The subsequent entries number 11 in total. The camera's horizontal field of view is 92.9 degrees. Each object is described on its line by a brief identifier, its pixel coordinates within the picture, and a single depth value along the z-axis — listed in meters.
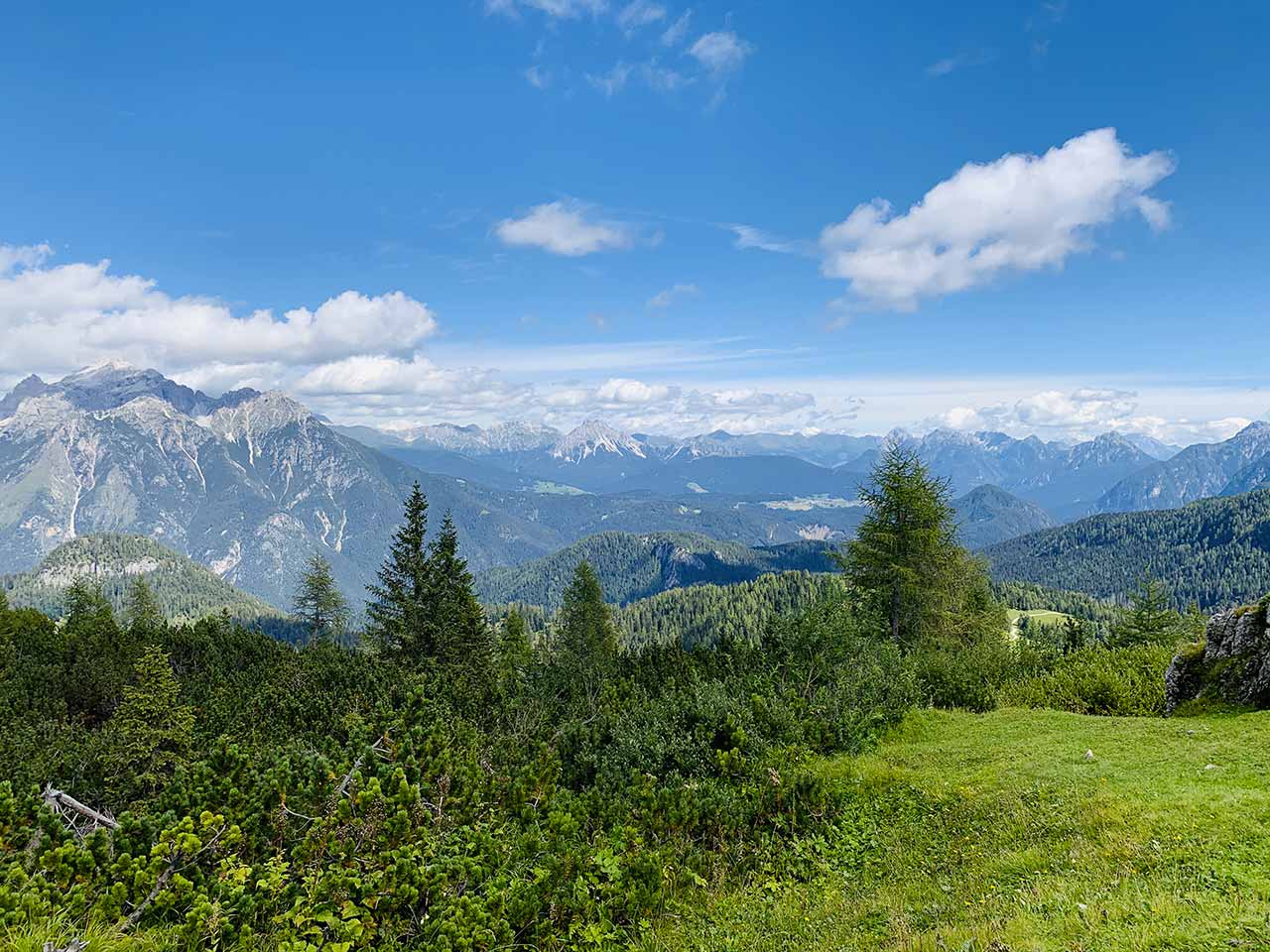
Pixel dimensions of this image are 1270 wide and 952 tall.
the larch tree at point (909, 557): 32.94
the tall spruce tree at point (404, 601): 33.50
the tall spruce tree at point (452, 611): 33.16
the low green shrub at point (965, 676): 22.12
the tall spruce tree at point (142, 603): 71.12
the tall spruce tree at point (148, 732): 11.72
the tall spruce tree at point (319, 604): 59.44
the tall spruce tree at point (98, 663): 18.11
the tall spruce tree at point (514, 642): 62.44
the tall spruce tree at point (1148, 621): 37.69
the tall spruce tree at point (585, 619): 61.50
